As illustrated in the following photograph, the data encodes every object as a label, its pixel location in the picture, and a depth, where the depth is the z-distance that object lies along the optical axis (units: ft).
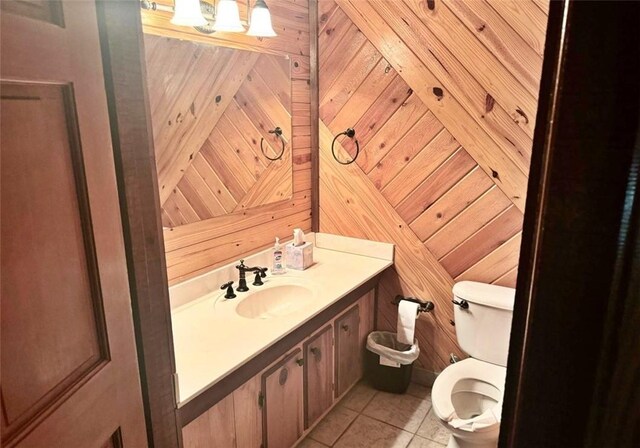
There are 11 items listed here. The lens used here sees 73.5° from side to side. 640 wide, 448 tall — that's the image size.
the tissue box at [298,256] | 7.86
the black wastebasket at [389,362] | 7.94
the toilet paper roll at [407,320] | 7.86
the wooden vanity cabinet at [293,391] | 5.12
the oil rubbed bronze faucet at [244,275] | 6.93
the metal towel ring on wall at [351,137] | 8.30
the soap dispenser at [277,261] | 7.73
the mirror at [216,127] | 5.92
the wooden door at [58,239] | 1.99
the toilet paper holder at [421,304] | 8.04
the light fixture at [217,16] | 5.60
